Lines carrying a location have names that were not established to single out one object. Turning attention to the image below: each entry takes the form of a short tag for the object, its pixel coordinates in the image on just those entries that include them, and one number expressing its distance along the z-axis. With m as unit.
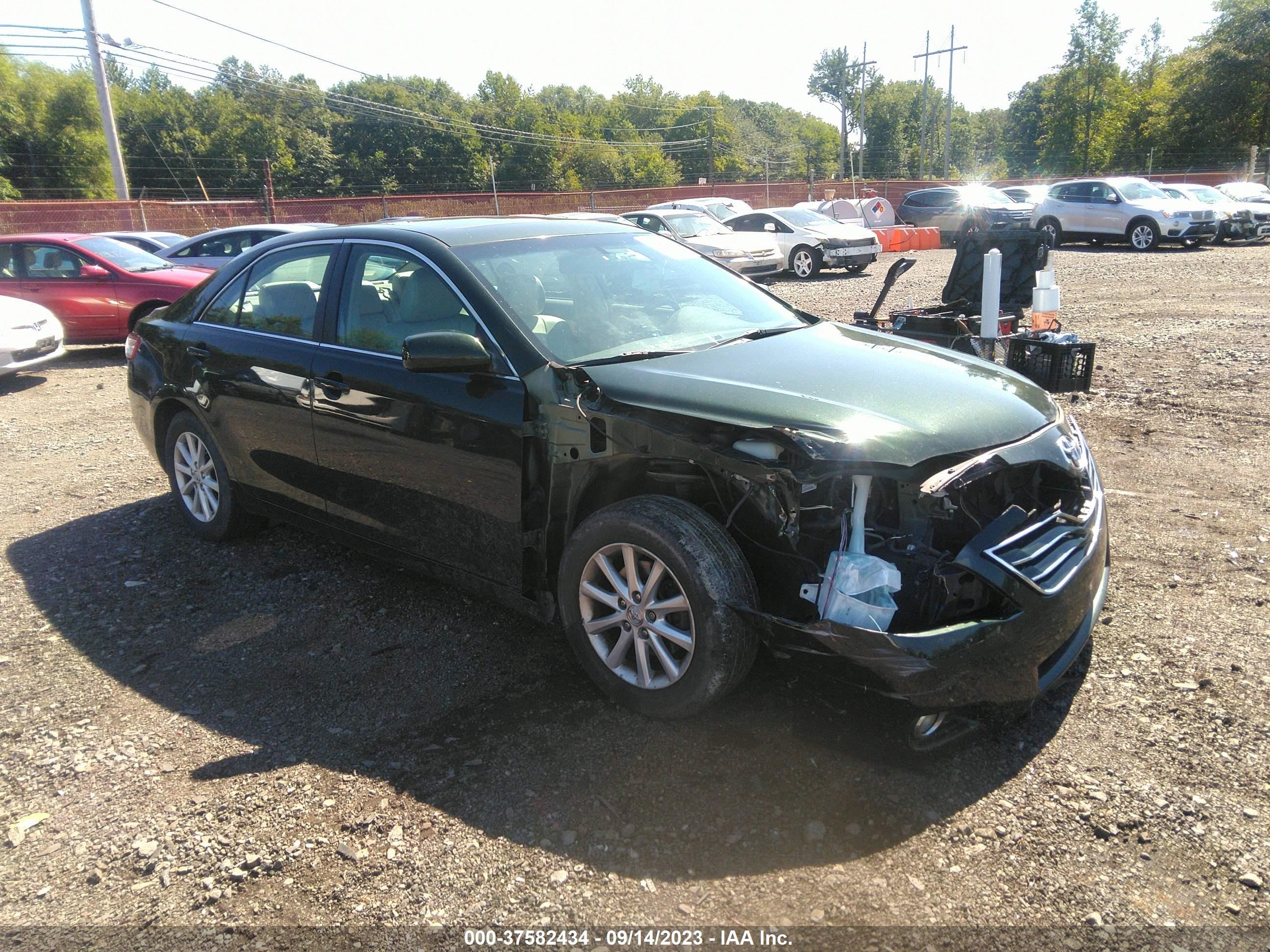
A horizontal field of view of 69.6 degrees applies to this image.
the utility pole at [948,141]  55.43
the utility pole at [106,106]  23.83
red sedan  11.39
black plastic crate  7.75
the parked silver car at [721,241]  17.25
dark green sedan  2.85
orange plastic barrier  24.88
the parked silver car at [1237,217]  22.34
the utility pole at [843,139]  58.50
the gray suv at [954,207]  24.89
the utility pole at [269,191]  24.81
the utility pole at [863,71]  65.25
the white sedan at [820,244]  19.42
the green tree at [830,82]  98.75
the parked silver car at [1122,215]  21.20
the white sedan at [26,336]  9.94
